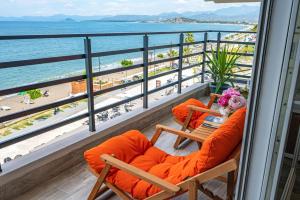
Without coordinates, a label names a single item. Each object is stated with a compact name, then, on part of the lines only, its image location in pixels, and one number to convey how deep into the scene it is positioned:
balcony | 2.13
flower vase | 2.51
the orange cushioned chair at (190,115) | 2.91
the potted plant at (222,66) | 4.59
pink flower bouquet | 2.39
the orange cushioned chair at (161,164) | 1.53
